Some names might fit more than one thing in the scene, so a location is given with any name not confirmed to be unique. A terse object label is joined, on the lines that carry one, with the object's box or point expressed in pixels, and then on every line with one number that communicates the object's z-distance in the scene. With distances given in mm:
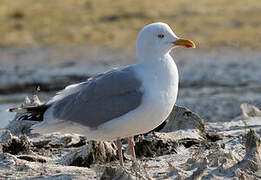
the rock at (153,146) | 13586
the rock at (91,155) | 12734
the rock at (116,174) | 10406
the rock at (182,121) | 15102
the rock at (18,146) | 13758
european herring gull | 11492
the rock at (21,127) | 15445
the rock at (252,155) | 11156
